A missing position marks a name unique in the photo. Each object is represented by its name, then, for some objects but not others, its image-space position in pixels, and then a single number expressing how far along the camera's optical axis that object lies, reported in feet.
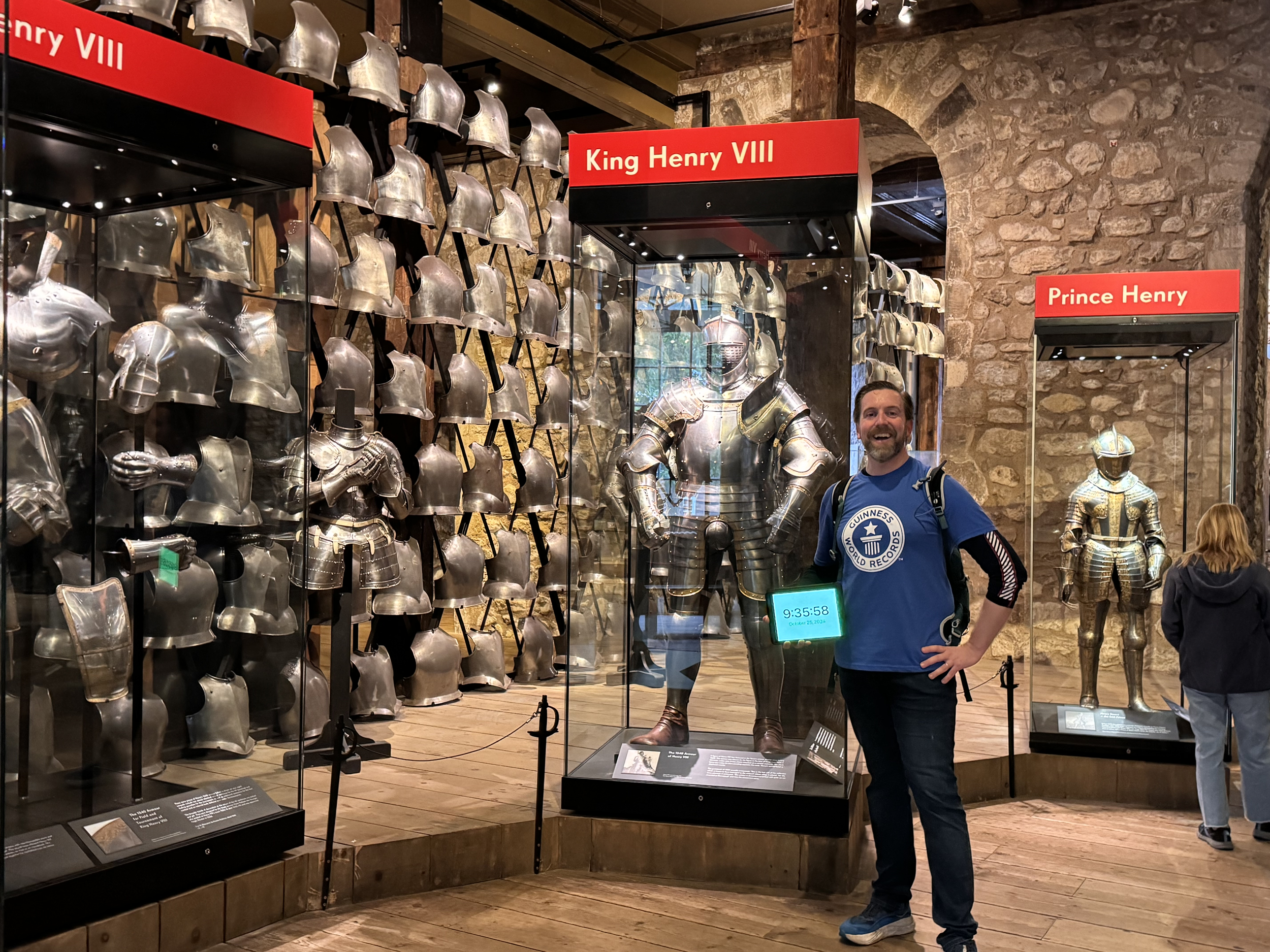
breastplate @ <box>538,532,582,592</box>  21.81
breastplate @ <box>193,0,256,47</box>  14.10
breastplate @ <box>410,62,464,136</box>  18.86
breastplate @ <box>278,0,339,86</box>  15.85
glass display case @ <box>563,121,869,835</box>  12.51
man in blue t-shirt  9.70
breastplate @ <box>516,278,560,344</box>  21.08
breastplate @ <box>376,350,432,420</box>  17.98
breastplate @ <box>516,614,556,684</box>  21.30
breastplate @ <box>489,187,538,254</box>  20.72
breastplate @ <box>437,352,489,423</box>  19.47
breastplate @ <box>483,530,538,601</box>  20.58
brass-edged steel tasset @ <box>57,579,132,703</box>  10.21
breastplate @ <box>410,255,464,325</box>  18.62
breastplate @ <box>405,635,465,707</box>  18.85
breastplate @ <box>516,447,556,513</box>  21.24
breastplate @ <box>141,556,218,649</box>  11.14
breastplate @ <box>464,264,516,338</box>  19.76
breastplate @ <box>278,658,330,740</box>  11.54
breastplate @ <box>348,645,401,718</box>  17.43
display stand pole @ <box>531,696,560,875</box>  12.46
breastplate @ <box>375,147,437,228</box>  18.02
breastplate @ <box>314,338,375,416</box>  16.49
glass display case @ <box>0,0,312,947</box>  9.62
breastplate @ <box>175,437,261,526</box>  11.15
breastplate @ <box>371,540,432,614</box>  17.71
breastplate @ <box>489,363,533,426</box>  20.48
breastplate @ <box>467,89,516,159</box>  19.99
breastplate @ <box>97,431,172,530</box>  10.57
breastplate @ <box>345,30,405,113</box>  17.46
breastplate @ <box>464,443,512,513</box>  19.99
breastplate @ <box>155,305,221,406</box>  10.86
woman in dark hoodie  13.74
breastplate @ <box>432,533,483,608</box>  19.49
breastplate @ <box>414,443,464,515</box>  18.78
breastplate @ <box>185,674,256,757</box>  11.33
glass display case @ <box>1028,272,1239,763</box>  17.10
